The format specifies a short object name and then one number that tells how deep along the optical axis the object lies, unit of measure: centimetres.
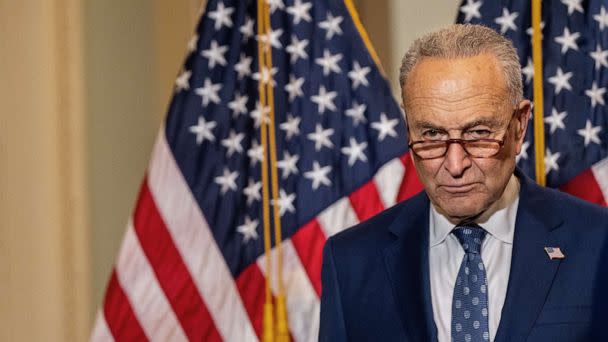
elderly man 272
